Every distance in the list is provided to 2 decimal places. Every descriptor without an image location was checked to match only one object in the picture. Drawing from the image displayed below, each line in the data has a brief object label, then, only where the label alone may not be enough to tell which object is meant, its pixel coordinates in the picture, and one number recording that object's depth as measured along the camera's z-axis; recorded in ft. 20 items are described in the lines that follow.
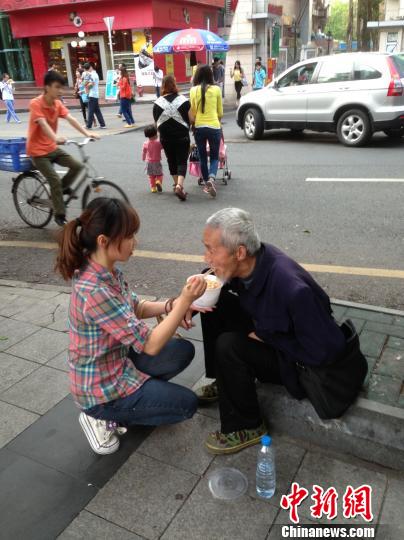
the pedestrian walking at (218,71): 62.41
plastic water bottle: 7.20
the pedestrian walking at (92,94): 46.96
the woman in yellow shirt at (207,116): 22.74
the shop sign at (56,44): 91.20
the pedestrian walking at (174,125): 22.13
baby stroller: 24.98
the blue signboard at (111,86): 69.31
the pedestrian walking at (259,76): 63.57
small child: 23.99
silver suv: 31.14
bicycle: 19.98
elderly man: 7.04
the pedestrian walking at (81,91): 52.31
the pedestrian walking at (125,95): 50.08
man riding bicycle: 17.79
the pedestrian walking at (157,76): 65.67
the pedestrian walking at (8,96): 56.70
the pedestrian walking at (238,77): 62.59
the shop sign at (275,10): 86.58
